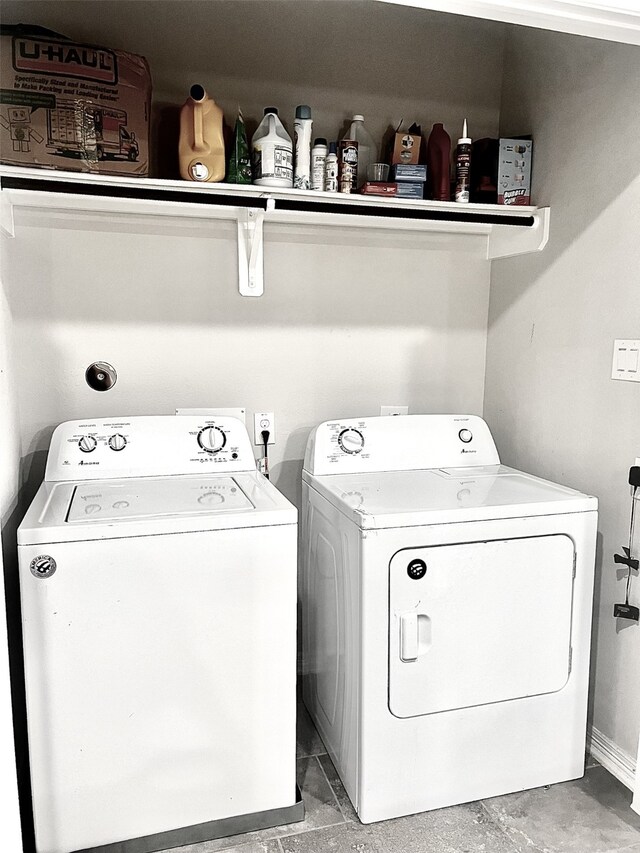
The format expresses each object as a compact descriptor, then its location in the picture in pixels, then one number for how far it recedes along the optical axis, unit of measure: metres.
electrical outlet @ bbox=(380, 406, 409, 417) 2.62
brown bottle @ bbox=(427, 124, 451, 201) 2.33
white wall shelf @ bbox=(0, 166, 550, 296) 1.91
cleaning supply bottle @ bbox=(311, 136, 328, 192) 2.16
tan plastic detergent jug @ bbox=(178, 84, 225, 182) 2.00
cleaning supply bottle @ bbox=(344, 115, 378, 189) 2.33
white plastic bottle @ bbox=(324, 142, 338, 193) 2.17
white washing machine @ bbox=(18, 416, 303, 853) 1.60
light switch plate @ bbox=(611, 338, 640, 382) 1.92
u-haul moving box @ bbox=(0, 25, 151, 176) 1.86
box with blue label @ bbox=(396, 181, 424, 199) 2.27
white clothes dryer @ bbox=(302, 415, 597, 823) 1.79
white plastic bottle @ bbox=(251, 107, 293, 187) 2.04
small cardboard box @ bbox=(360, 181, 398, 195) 2.20
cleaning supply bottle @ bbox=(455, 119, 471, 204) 2.28
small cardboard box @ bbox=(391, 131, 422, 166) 2.32
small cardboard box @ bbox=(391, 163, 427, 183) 2.27
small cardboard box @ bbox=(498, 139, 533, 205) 2.33
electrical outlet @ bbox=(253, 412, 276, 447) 2.47
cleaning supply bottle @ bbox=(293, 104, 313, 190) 2.12
